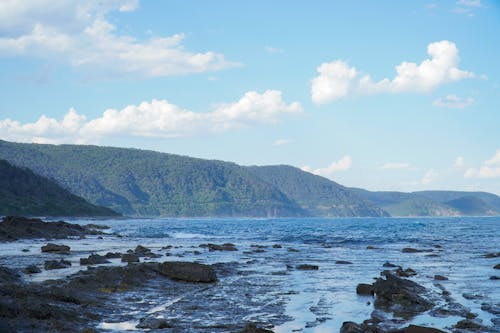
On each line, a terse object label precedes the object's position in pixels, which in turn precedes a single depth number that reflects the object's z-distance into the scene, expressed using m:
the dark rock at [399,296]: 19.38
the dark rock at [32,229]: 58.26
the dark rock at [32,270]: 25.88
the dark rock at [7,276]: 21.14
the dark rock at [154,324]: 15.21
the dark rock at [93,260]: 31.66
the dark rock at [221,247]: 49.60
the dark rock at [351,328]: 14.53
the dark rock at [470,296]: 21.67
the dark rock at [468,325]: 15.71
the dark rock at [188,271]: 26.00
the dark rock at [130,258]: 33.94
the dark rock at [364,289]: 22.23
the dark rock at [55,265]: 28.02
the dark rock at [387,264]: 34.56
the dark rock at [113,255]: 36.59
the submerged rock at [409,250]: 48.97
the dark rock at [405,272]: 29.41
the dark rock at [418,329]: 13.84
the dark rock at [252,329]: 13.75
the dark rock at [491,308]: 18.50
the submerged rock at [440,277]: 27.45
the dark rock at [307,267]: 32.72
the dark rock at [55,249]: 40.12
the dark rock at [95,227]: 95.41
